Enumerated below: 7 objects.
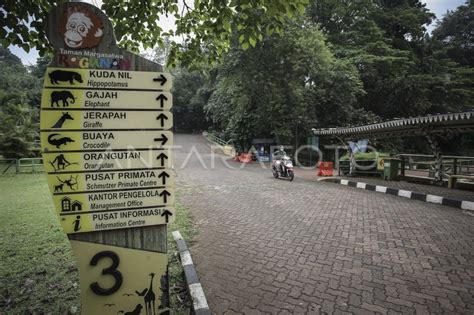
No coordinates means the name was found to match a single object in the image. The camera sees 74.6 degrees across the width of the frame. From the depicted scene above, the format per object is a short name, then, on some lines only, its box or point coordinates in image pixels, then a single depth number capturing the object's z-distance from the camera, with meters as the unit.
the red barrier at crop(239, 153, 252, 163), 24.84
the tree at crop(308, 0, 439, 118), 25.94
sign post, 2.41
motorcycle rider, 14.68
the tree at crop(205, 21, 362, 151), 20.17
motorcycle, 14.27
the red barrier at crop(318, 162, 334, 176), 16.39
